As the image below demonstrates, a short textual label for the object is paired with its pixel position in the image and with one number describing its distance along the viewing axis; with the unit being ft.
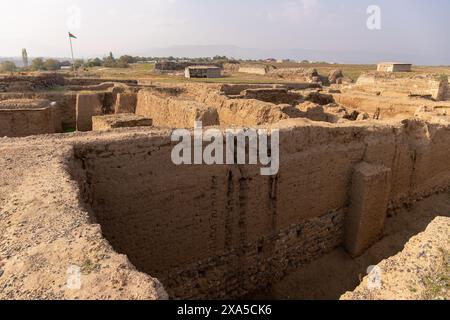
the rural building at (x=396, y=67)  132.26
